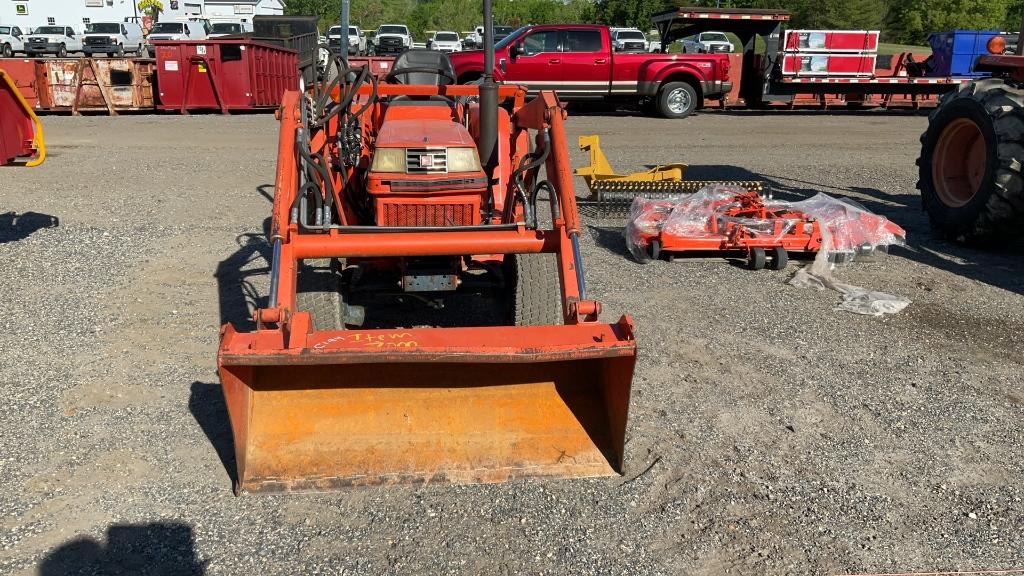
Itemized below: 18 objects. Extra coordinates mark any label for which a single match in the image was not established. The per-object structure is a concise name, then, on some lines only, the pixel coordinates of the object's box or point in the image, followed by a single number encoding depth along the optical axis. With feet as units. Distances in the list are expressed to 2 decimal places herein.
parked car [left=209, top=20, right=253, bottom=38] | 119.85
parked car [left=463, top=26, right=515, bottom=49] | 99.01
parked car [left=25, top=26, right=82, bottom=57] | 113.50
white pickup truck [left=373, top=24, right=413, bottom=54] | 111.60
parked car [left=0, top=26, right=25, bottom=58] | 111.14
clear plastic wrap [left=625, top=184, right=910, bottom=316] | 23.22
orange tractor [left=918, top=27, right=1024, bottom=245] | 23.50
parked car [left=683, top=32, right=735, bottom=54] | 92.27
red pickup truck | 54.70
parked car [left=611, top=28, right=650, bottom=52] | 85.28
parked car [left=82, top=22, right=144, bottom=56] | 112.37
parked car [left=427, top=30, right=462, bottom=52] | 117.39
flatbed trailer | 57.06
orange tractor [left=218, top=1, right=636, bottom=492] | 11.85
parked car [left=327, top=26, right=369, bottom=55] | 109.80
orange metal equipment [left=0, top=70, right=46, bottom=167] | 22.82
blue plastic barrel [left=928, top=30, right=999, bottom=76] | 57.72
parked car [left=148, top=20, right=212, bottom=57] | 107.14
